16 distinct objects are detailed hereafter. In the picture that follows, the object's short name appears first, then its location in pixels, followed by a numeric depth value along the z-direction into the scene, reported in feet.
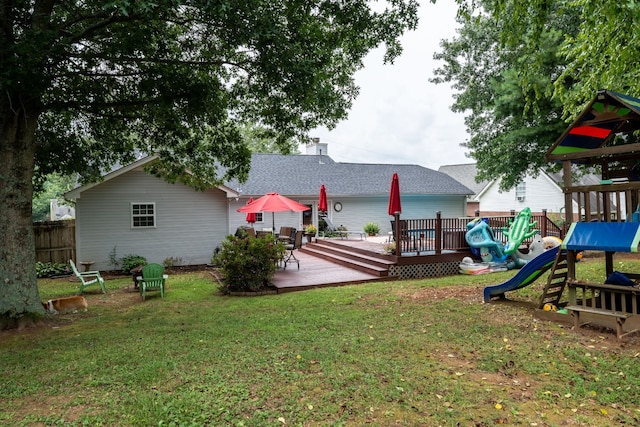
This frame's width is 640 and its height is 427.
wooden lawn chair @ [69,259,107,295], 34.52
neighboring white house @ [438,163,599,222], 90.48
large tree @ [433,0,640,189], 23.57
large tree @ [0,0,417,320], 20.88
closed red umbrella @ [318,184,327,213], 58.85
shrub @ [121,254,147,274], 47.39
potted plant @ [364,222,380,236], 71.51
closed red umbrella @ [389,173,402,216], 41.39
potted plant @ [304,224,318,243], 63.52
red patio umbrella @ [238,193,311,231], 42.50
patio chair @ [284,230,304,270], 46.07
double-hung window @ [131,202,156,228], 49.98
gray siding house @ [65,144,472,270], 47.96
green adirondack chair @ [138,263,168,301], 32.81
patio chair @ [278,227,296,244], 51.20
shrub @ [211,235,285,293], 33.53
